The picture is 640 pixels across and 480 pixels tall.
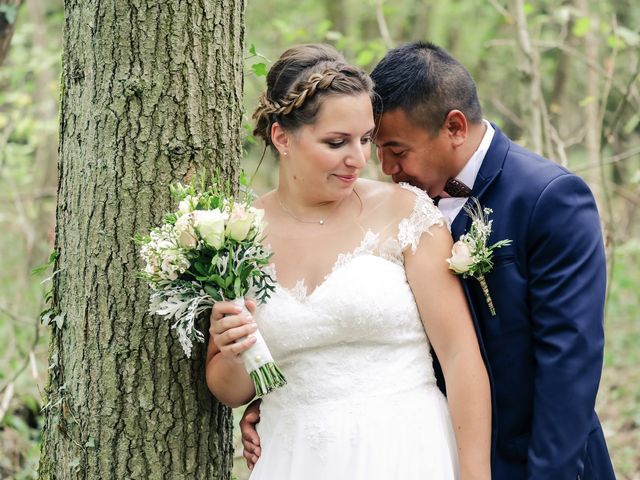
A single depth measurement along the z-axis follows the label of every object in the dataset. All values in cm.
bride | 268
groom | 255
